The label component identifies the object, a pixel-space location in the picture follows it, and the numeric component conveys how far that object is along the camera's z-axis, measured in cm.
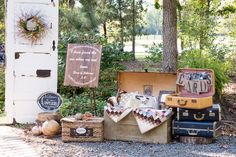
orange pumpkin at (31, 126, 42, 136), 586
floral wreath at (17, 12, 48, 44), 653
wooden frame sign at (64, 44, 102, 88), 629
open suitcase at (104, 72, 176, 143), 544
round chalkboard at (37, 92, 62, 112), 642
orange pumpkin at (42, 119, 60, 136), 576
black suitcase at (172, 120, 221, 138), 537
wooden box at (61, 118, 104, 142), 550
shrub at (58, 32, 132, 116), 710
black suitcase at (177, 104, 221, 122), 542
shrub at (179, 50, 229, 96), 785
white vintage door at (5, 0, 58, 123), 655
